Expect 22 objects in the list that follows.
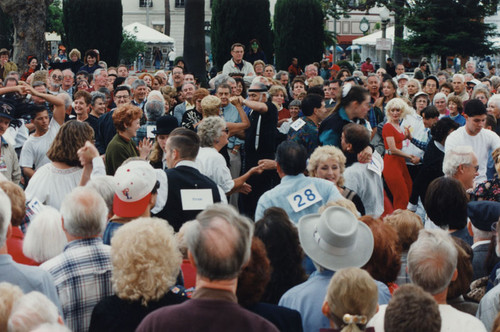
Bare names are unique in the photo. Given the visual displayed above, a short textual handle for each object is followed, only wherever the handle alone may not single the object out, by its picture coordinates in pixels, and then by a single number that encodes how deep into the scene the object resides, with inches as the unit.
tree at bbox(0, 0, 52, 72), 958.4
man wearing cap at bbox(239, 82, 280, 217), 370.3
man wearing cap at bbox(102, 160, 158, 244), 195.8
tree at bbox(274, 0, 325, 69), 971.9
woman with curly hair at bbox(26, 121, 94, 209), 246.2
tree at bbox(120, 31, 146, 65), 1496.1
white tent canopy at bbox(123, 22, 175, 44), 1609.3
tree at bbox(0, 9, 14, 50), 1427.2
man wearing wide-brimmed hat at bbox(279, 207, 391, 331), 152.2
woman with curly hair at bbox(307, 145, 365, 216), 255.1
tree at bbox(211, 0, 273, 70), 940.0
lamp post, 912.3
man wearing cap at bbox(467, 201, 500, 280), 194.4
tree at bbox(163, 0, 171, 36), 2258.9
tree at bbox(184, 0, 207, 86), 807.7
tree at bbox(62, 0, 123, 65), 979.3
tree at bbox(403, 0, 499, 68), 981.2
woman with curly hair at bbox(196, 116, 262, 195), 285.1
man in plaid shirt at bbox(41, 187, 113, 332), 157.9
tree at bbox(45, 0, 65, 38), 2117.2
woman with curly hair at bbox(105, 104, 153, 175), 291.1
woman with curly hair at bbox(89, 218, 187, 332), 140.9
